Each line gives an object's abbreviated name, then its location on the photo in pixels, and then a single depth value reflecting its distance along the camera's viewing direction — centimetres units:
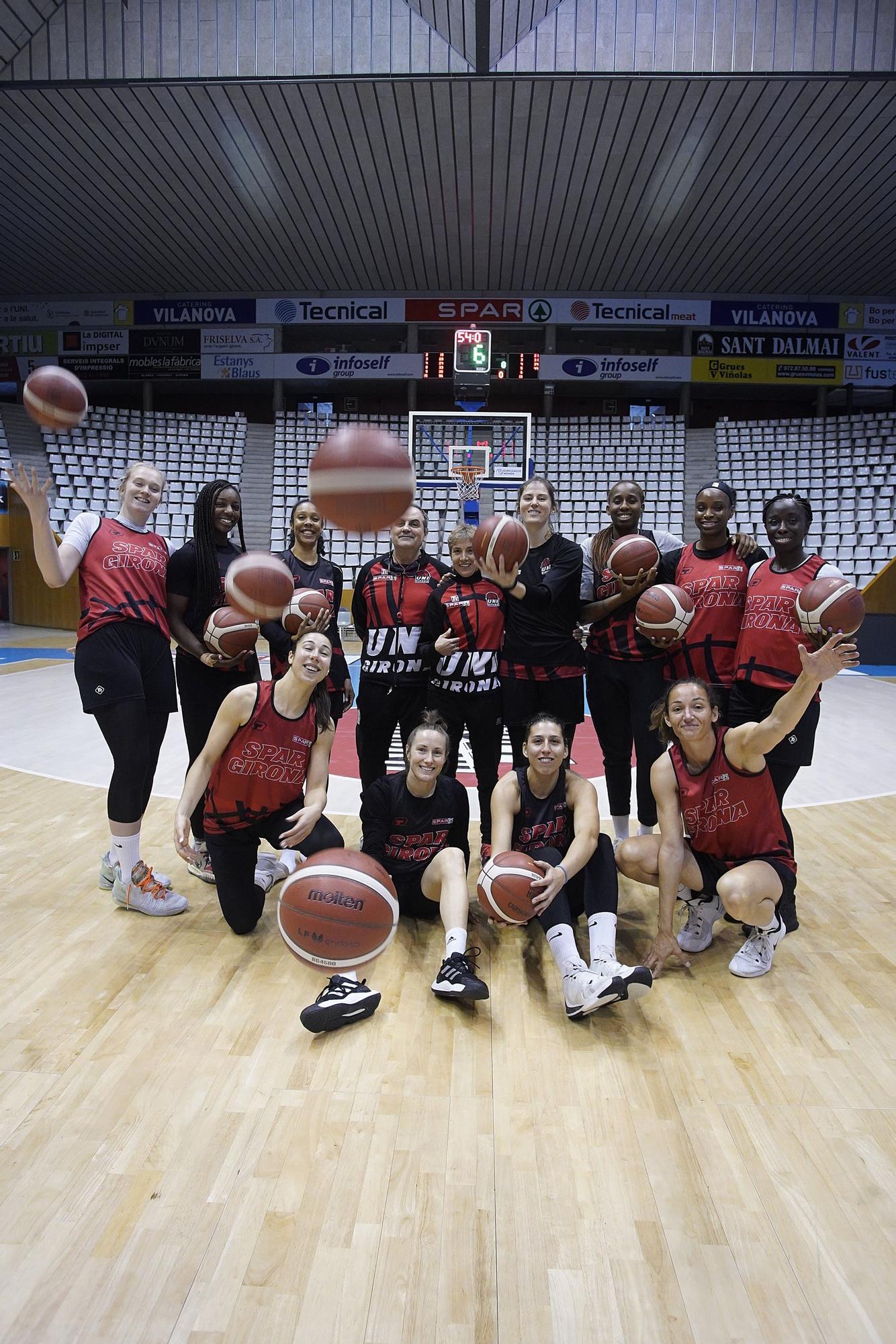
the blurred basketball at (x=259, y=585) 274
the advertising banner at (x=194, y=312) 1677
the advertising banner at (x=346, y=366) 1669
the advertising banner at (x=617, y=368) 1647
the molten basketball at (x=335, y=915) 227
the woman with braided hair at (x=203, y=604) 325
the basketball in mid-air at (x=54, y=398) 283
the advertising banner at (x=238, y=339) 1688
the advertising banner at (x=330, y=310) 1648
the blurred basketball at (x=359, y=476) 247
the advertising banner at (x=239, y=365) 1695
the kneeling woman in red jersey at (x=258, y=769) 289
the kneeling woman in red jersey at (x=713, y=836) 276
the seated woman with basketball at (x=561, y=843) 260
